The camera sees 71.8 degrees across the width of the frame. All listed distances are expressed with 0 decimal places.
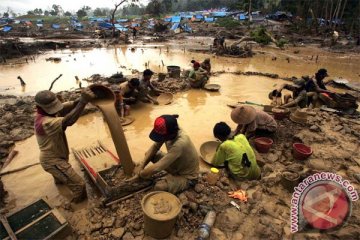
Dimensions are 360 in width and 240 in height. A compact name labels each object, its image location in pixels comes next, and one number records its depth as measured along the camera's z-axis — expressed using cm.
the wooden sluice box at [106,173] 332
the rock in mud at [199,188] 358
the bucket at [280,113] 583
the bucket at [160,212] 272
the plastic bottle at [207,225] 288
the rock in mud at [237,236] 296
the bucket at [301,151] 449
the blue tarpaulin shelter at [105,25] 3634
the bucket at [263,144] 474
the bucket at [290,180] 368
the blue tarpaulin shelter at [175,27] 3501
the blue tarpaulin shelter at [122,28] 3512
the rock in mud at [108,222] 305
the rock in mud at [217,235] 295
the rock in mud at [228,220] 308
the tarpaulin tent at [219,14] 4519
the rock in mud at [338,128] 554
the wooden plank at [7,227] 259
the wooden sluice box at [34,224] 270
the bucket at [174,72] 981
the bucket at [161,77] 936
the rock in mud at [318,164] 425
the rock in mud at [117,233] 293
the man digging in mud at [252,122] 444
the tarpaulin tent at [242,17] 4025
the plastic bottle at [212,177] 374
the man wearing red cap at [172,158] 311
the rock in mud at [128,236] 293
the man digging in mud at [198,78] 876
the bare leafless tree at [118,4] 2519
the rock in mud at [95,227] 301
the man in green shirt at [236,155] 377
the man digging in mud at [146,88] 700
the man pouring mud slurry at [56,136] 335
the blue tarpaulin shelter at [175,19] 4175
